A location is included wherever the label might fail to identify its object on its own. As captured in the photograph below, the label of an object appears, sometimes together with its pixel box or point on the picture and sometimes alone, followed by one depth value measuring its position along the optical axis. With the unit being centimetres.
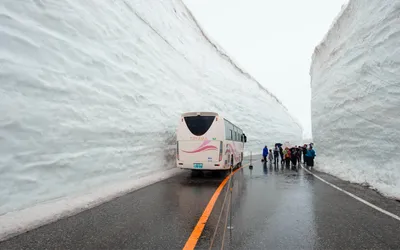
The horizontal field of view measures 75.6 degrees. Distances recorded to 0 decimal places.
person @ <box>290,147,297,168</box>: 1820
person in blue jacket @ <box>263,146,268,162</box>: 1998
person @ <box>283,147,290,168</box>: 1814
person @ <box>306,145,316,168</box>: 1628
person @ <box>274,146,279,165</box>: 1923
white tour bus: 1117
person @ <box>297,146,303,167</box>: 1945
